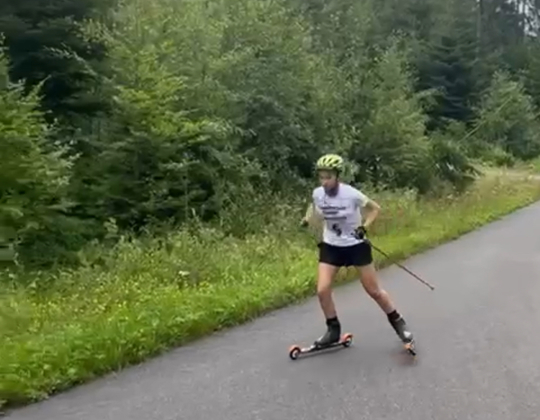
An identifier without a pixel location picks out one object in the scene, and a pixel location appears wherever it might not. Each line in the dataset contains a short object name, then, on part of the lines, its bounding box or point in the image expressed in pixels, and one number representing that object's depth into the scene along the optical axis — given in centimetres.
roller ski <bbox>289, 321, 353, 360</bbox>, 874
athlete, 860
